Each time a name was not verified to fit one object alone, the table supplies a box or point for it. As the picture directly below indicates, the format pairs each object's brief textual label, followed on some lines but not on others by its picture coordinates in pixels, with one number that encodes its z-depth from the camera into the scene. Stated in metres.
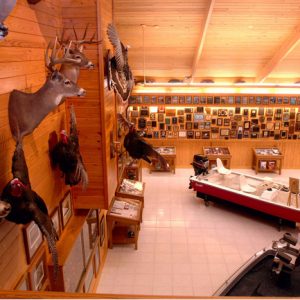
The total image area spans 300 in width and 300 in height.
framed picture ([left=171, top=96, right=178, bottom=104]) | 12.87
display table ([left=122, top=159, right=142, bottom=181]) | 10.30
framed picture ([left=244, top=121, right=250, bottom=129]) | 13.14
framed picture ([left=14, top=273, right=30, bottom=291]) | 3.51
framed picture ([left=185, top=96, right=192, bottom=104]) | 12.87
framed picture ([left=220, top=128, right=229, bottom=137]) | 13.24
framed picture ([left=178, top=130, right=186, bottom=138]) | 13.30
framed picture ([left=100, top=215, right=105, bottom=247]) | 6.94
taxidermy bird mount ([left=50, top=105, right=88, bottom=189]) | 4.48
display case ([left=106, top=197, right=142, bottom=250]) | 7.26
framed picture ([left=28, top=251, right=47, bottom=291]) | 3.83
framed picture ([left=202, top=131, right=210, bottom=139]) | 13.29
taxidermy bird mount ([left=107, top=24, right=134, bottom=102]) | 5.53
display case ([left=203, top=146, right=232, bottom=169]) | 12.88
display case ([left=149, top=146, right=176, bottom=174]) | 12.88
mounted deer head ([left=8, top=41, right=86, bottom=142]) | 3.34
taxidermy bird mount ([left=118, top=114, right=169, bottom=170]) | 6.36
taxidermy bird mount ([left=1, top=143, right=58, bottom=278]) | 2.93
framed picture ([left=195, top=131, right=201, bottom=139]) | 13.30
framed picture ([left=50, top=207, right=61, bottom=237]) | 4.74
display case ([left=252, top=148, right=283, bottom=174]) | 12.80
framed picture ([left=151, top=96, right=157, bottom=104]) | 12.91
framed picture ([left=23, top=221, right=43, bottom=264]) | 3.70
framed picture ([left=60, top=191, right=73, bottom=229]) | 5.13
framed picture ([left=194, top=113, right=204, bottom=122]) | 13.12
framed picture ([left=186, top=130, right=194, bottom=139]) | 13.30
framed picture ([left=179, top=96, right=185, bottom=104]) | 12.87
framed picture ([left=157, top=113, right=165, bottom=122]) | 13.20
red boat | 8.61
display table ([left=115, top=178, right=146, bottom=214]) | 8.13
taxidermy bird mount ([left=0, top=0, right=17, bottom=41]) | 2.36
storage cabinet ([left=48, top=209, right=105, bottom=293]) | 4.46
